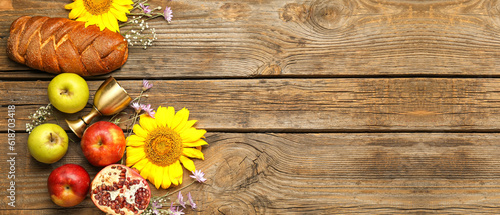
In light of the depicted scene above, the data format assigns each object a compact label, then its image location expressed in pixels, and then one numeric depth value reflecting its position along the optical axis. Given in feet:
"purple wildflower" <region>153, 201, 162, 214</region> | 3.53
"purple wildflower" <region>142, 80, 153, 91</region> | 3.62
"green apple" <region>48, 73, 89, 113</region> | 3.31
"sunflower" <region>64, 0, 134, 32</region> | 3.54
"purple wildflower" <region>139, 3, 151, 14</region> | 3.68
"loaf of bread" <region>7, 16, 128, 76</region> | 3.44
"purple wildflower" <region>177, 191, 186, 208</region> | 3.54
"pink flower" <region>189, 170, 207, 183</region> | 3.57
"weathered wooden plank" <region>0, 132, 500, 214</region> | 3.65
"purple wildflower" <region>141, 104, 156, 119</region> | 3.52
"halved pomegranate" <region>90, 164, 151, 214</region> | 3.28
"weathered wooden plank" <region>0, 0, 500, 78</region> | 3.71
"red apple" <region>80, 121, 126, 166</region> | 3.33
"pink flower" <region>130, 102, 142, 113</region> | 3.53
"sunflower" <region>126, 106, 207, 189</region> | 3.49
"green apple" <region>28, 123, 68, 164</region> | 3.27
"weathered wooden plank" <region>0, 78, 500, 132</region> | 3.68
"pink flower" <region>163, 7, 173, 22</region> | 3.68
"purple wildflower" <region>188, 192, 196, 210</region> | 3.55
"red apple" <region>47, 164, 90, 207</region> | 3.29
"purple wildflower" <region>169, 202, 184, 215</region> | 3.53
